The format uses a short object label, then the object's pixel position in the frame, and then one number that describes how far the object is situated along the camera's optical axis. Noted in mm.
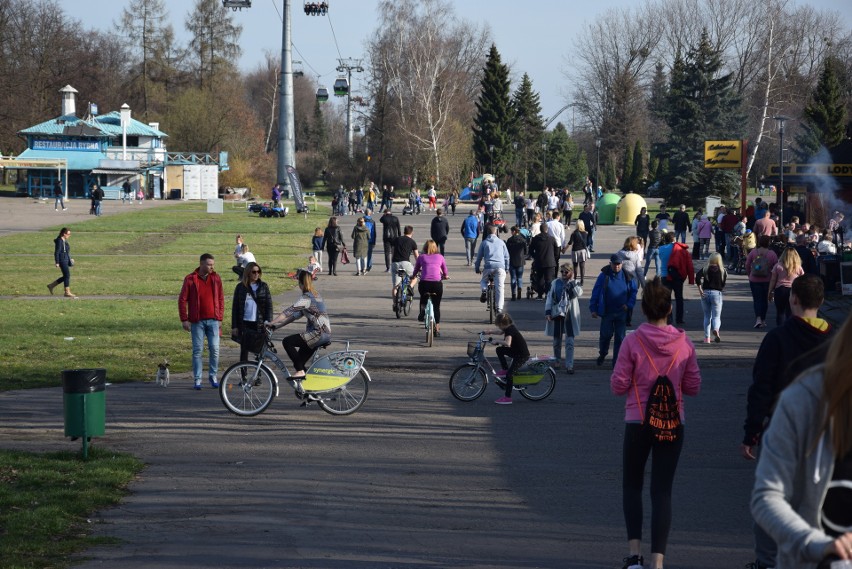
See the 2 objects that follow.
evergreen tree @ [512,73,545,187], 94188
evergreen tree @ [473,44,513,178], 91875
